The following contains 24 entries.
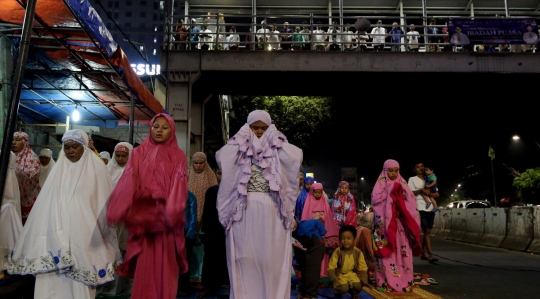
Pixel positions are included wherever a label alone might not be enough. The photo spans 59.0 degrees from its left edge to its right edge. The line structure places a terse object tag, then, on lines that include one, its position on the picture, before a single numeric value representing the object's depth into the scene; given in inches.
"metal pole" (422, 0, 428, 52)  674.8
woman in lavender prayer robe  166.2
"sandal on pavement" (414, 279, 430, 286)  271.6
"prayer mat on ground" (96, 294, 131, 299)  224.1
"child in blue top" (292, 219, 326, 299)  230.5
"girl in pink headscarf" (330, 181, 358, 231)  335.4
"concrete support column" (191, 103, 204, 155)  589.6
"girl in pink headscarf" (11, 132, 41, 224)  243.8
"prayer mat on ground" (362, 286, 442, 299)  233.1
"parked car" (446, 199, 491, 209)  923.5
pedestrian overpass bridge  522.0
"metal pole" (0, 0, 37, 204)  157.1
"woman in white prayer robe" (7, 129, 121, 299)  158.2
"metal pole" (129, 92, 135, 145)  358.9
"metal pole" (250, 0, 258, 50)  548.5
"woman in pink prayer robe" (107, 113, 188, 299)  165.0
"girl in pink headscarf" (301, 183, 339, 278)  317.5
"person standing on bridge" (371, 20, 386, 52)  601.6
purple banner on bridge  544.1
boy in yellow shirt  234.4
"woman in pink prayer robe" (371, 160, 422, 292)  255.4
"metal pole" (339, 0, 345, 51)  663.6
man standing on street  358.9
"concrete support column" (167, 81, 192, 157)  515.8
